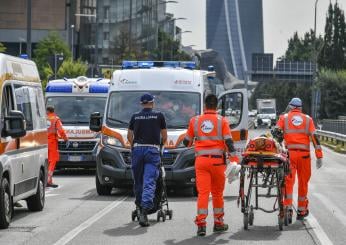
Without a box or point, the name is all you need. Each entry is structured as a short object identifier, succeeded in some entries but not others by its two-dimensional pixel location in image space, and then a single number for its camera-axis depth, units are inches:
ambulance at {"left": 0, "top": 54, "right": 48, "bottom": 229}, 543.8
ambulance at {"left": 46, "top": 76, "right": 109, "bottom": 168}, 1117.4
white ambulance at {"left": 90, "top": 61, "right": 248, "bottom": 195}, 809.5
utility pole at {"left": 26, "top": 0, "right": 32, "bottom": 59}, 1437.0
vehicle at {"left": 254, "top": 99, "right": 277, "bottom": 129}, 4325.8
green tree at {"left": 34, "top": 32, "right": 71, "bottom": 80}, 3281.5
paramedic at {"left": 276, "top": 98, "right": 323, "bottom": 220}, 618.2
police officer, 596.1
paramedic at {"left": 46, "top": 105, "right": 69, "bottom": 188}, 922.7
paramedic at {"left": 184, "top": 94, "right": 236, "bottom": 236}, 547.8
